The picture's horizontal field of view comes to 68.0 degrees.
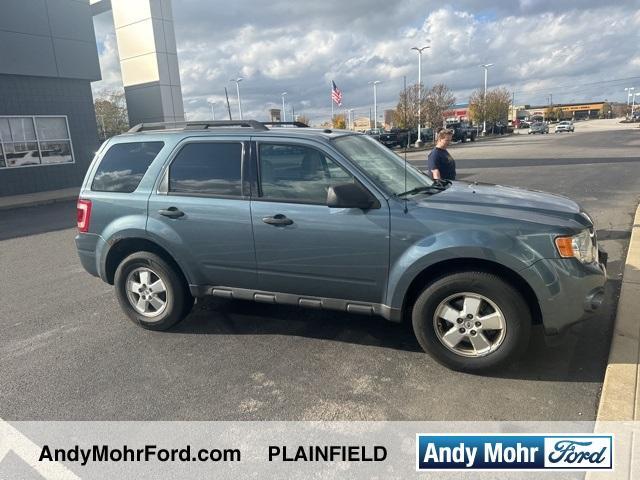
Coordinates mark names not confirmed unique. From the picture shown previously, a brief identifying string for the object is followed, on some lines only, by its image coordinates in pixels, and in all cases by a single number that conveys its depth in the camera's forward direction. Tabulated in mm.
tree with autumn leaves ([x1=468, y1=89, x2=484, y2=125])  63875
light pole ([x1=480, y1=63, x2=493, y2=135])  62750
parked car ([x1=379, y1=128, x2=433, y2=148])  34875
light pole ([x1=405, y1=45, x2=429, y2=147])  45119
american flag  35125
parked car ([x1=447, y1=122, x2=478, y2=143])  45034
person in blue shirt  6730
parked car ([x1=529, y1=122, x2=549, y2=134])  60638
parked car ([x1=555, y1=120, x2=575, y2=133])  60541
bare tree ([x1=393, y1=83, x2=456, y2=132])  45800
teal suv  3344
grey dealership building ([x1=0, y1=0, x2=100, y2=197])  17094
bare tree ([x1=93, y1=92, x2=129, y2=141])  56375
